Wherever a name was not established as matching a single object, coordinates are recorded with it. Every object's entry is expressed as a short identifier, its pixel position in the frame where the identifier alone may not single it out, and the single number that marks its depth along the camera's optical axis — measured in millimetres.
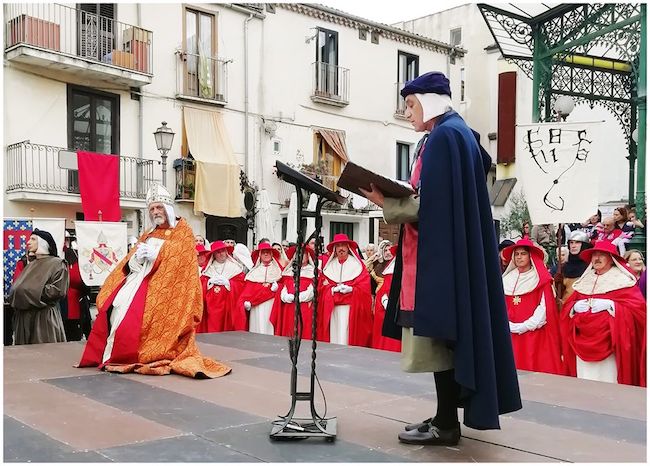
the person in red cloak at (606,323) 5555
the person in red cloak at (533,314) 6074
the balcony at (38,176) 14266
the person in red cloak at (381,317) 7727
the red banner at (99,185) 14281
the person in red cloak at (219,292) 8852
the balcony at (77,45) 14195
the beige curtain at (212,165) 16719
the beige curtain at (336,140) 19562
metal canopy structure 9469
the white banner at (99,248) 8422
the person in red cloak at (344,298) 8133
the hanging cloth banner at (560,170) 6781
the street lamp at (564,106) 8750
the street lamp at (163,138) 12297
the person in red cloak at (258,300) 8797
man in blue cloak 3061
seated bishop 5434
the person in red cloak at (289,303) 8375
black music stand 3414
